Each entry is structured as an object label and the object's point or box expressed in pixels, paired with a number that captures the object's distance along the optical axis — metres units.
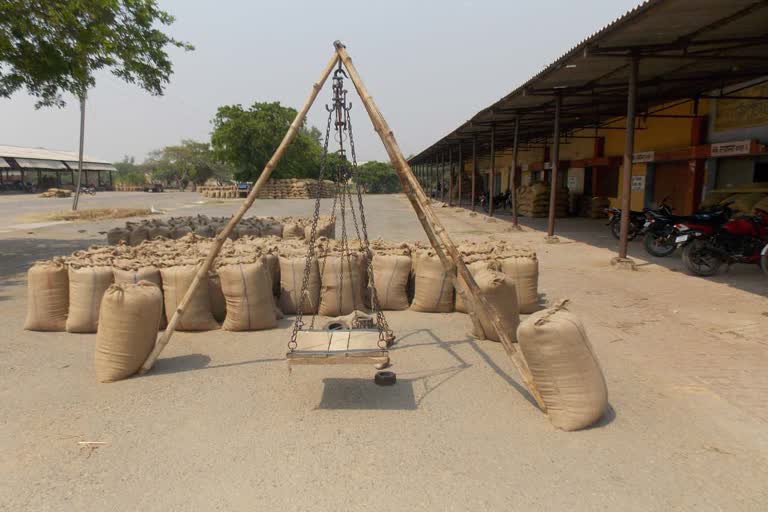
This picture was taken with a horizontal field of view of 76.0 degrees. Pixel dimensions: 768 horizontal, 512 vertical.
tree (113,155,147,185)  69.81
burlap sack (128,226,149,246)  8.48
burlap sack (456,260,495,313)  5.35
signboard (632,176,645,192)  15.05
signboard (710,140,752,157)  10.50
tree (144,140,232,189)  74.88
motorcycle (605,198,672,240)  10.24
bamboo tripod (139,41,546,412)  3.79
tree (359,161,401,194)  59.59
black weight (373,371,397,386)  3.92
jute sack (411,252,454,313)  5.79
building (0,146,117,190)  45.25
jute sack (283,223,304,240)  9.09
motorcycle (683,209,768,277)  7.73
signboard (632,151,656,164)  13.92
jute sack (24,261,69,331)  5.12
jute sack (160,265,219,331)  5.11
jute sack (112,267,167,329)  5.02
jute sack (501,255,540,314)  5.73
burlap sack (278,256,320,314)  5.78
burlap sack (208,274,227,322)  5.31
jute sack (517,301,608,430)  3.14
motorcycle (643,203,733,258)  8.19
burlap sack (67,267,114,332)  5.02
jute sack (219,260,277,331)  5.02
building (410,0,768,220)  7.37
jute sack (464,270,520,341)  4.55
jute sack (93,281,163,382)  3.87
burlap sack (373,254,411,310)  5.96
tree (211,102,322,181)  40.88
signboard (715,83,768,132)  10.62
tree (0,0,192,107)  8.99
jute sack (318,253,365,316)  5.66
